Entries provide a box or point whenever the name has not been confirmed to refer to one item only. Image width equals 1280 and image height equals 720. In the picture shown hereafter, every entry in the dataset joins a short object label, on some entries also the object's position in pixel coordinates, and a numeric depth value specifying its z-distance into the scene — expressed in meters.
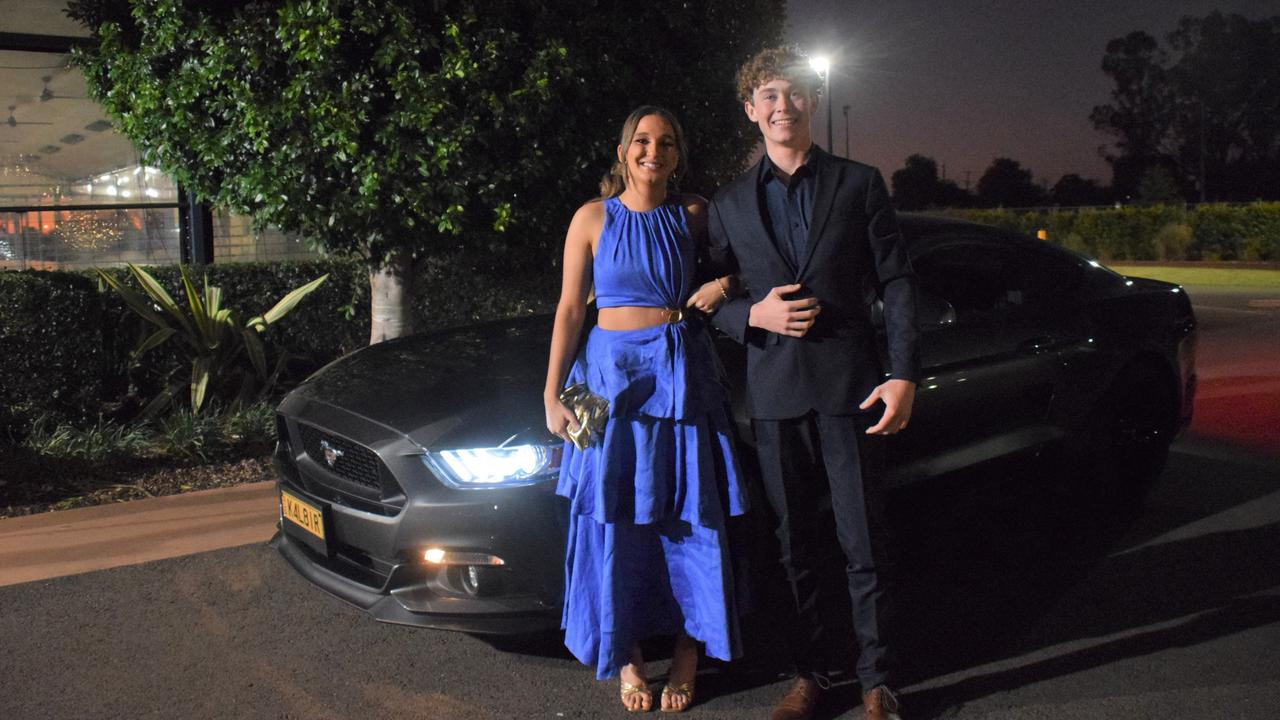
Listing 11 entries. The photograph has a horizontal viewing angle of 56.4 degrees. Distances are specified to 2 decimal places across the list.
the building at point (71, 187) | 9.34
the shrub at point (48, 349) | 6.74
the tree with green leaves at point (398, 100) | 6.31
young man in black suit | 3.30
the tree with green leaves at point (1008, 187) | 80.25
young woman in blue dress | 3.44
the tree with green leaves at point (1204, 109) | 67.88
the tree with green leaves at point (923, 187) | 81.81
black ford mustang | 3.57
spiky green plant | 7.43
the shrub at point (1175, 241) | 30.23
